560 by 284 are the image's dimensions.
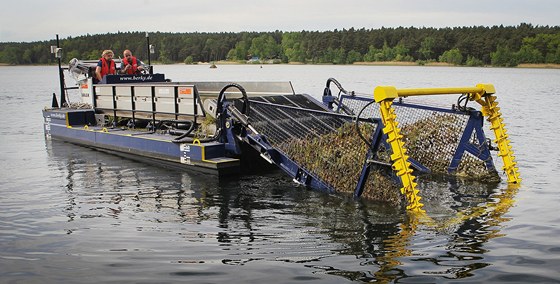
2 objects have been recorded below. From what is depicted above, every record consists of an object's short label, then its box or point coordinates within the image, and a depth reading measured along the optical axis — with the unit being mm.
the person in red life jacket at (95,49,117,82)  17709
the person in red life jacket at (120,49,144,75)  18406
